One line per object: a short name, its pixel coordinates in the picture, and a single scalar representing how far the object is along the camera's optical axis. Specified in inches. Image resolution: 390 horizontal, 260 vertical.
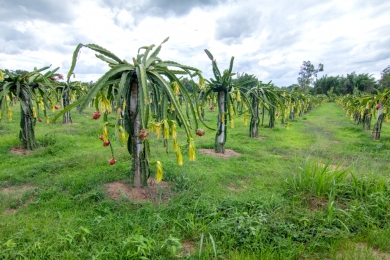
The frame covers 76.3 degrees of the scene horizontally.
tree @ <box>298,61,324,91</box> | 2368.4
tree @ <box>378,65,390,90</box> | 1312.5
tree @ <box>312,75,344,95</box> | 1955.0
